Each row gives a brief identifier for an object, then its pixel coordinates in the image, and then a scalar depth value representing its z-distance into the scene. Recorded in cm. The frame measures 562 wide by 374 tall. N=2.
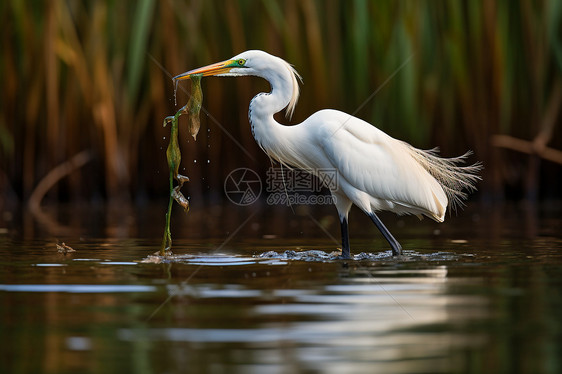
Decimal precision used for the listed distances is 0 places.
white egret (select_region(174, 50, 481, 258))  1553
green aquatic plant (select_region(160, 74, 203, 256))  1406
